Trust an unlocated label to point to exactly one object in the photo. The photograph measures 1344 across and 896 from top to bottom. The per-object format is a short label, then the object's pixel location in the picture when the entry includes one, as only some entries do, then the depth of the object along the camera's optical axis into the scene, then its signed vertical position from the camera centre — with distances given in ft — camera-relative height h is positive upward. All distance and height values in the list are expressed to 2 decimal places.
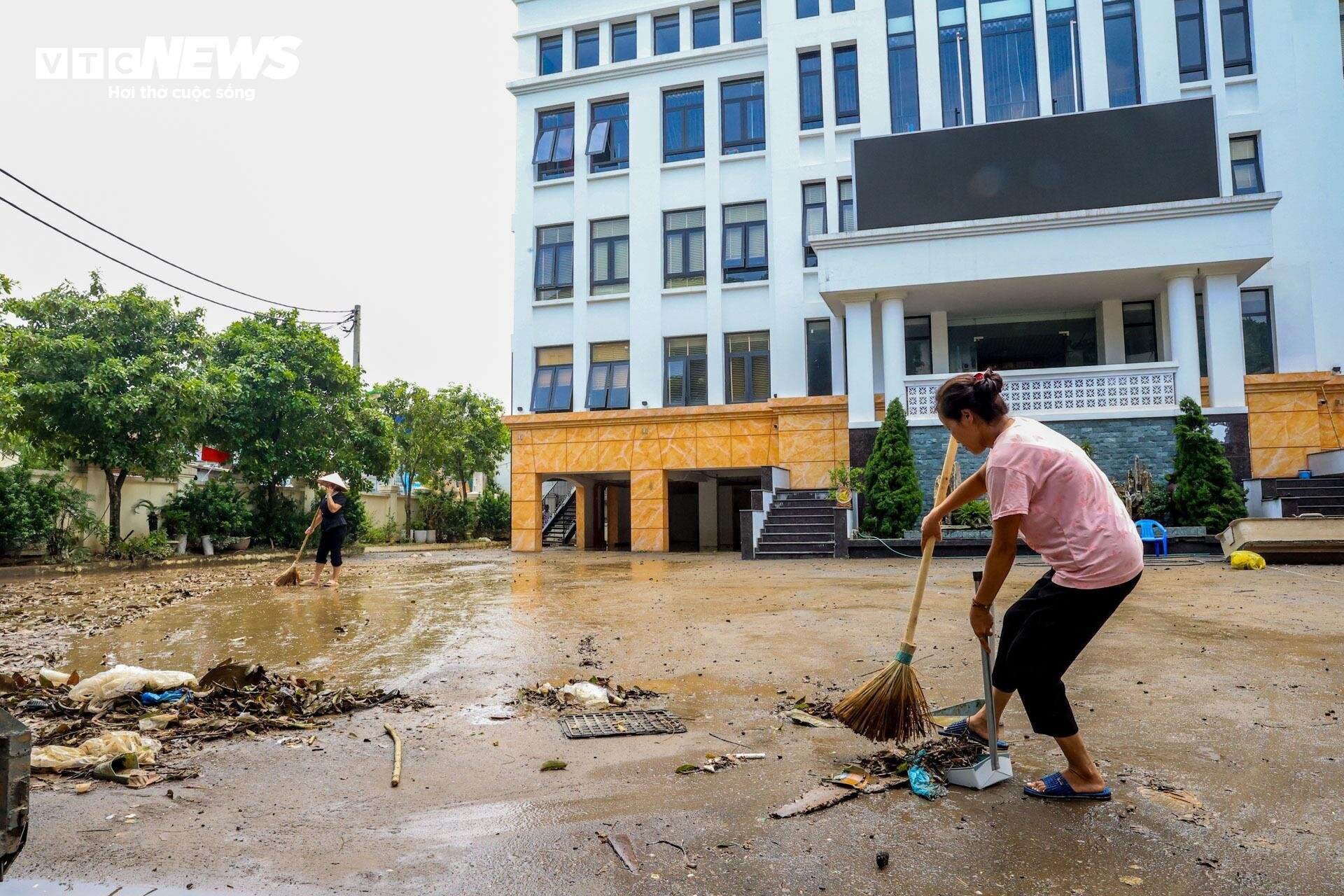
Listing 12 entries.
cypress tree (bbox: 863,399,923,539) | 53.98 +1.17
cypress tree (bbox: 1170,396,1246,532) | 48.88 +0.76
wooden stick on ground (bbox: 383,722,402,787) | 11.95 -3.82
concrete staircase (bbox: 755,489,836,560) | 54.08 -1.69
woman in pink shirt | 10.29 -0.73
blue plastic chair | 46.47 -1.99
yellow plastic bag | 38.27 -2.93
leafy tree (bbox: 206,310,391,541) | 66.59 +8.10
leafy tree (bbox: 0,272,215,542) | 53.11 +8.45
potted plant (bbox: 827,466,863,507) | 54.70 +1.23
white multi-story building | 57.11 +21.03
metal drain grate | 13.98 -3.78
